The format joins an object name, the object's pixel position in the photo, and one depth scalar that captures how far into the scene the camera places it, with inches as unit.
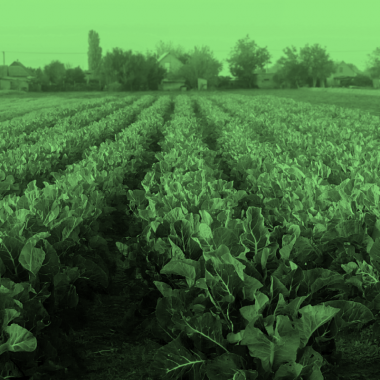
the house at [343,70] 4330.7
